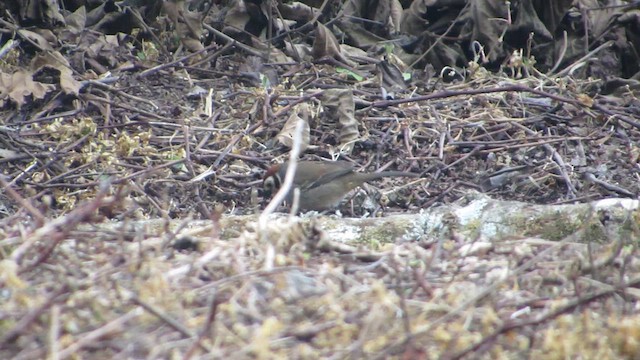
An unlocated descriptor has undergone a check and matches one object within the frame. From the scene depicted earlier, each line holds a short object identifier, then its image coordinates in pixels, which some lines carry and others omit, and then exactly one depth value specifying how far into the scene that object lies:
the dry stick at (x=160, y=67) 15.01
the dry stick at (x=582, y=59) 15.57
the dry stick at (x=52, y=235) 5.61
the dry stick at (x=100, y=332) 4.89
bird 12.49
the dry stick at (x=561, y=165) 12.47
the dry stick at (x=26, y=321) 4.96
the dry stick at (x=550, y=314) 5.30
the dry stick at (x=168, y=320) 5.05
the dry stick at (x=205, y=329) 4.90
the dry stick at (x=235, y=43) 15.85
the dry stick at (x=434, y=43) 16.05
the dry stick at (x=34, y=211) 5.67
